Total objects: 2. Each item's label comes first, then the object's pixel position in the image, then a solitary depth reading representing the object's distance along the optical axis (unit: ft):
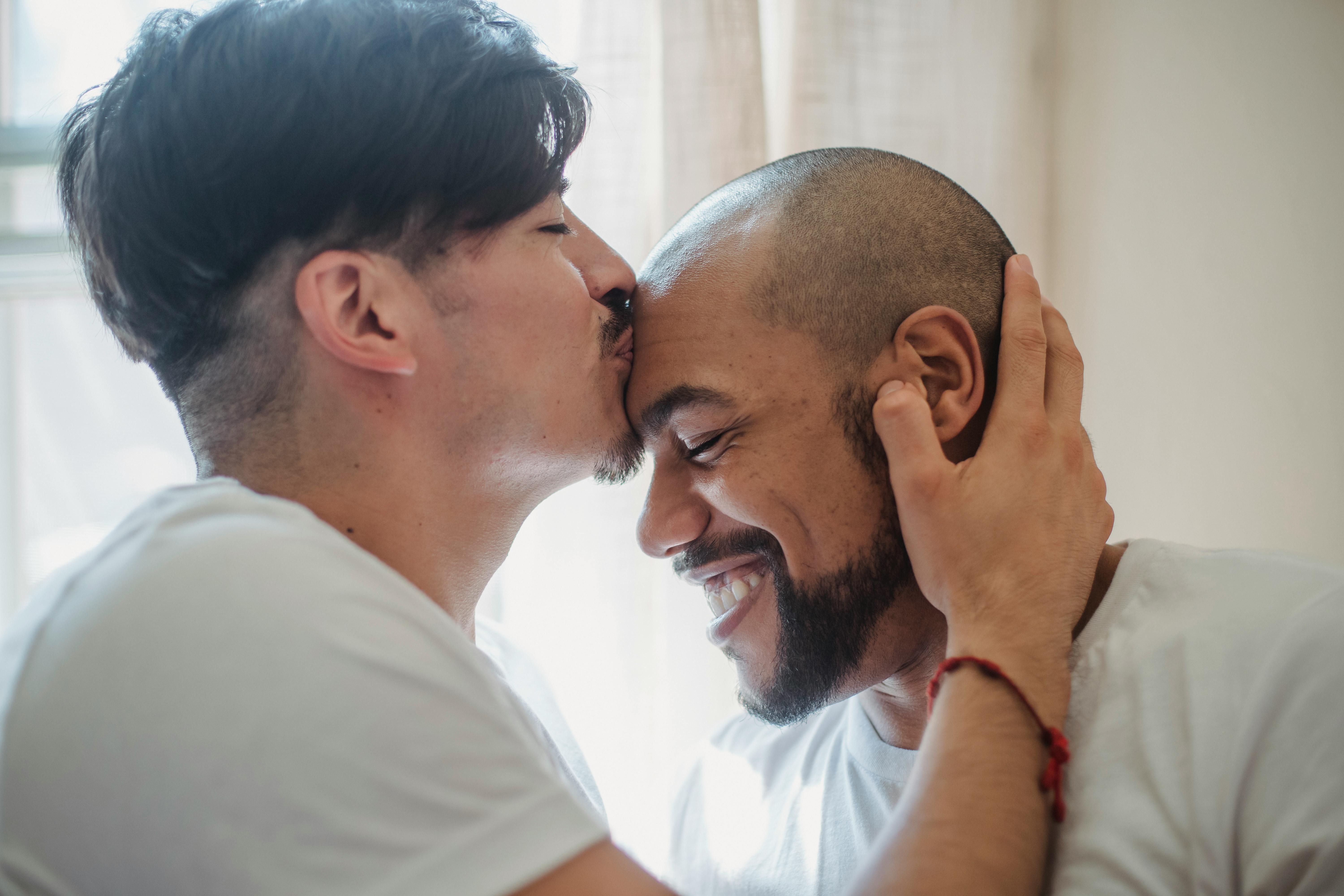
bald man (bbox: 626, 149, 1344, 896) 3.57
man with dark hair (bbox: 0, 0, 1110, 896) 2.25
